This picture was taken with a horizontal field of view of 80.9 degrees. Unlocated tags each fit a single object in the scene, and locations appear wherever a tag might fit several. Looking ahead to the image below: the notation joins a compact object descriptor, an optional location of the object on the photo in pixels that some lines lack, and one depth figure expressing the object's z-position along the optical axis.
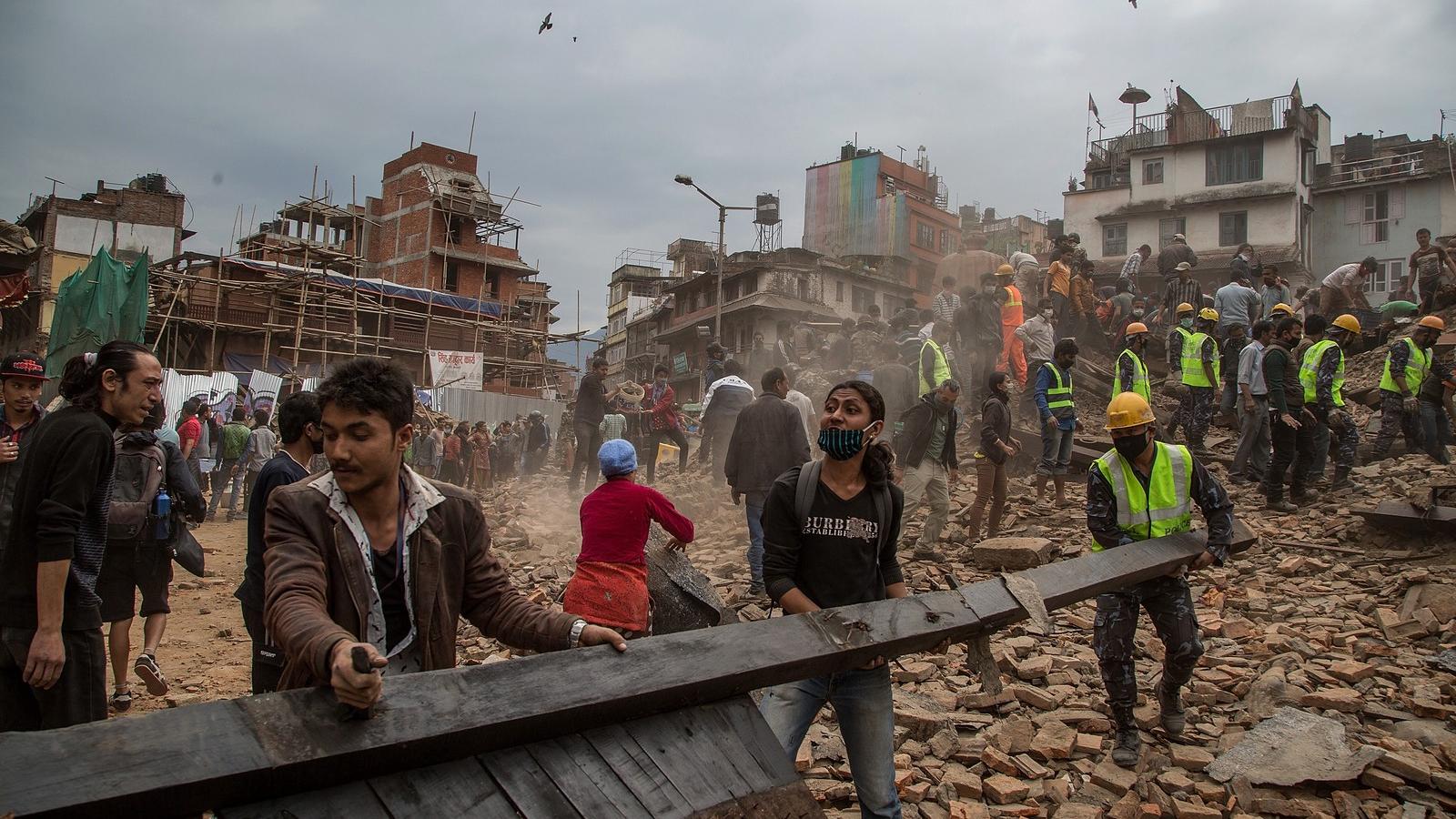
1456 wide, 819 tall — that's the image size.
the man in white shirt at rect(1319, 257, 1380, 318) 15.41
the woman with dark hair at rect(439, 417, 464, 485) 19.50
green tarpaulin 19.42
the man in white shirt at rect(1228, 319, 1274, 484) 9.88
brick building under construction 33.19
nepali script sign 32.22
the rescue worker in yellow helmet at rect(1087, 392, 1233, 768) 4.68
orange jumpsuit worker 13.76
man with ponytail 2.96
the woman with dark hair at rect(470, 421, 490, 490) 19.69
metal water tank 43.40
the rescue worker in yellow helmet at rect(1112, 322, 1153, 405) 10.12
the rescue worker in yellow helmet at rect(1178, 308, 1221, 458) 10.88
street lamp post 24.16
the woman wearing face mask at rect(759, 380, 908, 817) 3.23
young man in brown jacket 2.08
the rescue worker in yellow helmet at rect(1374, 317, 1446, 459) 10.12
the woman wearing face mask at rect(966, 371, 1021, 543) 8.75
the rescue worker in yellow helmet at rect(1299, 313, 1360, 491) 9.56
